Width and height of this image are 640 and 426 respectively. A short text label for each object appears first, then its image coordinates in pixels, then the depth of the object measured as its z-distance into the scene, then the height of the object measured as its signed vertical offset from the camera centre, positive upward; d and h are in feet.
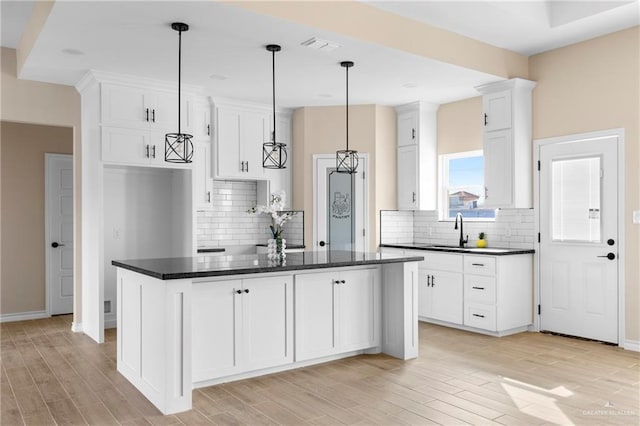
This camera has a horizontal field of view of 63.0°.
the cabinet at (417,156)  23.13 +2.54
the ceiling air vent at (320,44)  15.05 +4.94
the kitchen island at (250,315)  11.69 -2.71
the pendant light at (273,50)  15.42 +4.92
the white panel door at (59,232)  22.79 -0.84
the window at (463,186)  22.18 +1.14
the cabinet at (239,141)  22.15 +3.11
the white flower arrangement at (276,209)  14.67 +0.10
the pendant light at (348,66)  16.81 +4.91
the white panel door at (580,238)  17.11 -0.89
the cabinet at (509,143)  19.22 +2.58
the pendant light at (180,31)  13.64 +4.87
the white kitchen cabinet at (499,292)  18.58 -2.93
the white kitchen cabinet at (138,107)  18.43 +3.86
